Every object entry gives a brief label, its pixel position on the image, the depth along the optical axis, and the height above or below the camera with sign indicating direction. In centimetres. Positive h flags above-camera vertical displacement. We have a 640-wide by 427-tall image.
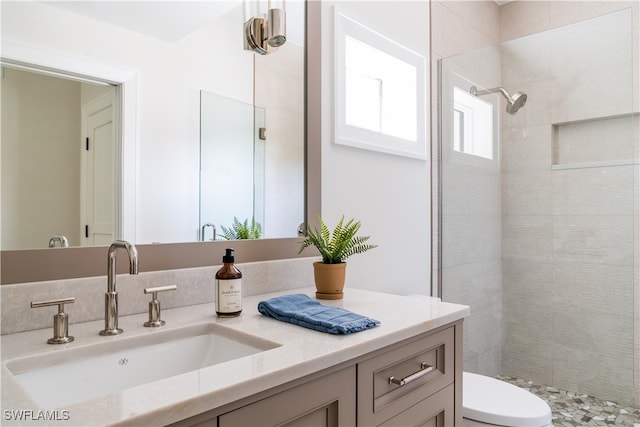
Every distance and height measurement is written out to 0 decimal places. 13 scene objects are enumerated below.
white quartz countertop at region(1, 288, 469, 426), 54 -24
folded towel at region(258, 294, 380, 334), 89 -22
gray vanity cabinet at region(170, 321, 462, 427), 68 -34
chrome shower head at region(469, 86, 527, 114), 223 +65
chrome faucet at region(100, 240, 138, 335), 86 -15
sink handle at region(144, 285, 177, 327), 94 -20
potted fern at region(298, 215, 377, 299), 126 -11
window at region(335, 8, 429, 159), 167 +58
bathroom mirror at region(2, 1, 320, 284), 93 +36
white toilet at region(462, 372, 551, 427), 142 -66
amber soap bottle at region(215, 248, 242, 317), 102 -18
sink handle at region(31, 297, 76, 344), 82 -20
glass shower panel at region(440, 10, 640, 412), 203 +4
